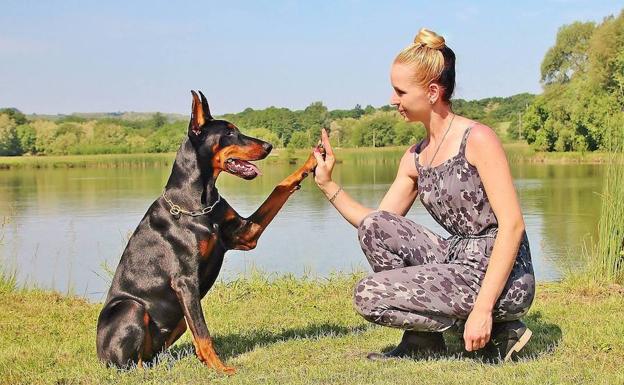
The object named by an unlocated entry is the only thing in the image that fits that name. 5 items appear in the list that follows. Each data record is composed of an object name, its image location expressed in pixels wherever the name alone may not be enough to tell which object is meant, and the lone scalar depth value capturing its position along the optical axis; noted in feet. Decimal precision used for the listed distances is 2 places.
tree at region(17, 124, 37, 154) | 190.08
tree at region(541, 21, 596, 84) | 143.02
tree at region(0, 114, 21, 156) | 184.14
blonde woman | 10.91
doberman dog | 12.12
